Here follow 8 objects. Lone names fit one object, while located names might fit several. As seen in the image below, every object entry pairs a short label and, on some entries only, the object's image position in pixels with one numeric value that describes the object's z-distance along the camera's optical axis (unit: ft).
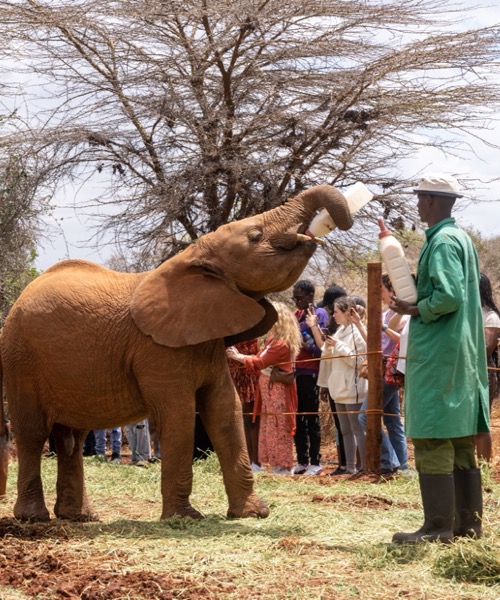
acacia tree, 48.83
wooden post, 32.99
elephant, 23.77
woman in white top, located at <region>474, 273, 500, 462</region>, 31.12
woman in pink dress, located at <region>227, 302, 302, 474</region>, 35.65
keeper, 19.44
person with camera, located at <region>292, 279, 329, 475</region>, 37.58
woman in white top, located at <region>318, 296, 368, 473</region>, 35.45
